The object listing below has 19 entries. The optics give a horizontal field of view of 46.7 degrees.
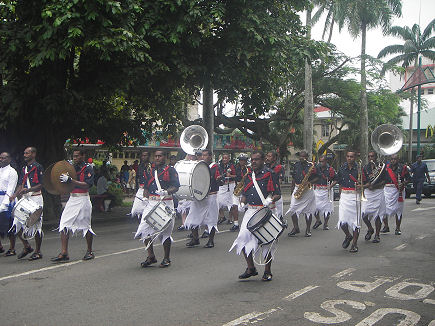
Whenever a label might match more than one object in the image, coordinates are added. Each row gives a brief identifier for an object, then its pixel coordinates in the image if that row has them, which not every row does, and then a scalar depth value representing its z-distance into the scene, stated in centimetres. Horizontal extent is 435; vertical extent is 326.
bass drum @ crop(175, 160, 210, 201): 963
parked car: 2450
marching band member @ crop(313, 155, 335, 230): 1280
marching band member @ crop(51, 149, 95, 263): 837
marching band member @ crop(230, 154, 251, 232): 1265
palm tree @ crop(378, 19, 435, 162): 4616
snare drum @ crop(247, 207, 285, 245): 685
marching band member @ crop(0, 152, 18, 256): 891
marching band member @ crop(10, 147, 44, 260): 862
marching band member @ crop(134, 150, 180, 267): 805
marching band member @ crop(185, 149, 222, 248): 1020
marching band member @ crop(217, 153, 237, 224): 1347
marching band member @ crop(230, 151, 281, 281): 707
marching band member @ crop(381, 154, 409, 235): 1190
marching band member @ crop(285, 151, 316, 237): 1190
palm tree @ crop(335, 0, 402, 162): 3188
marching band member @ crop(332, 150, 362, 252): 955
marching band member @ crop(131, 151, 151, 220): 1255
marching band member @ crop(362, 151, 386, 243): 1088
